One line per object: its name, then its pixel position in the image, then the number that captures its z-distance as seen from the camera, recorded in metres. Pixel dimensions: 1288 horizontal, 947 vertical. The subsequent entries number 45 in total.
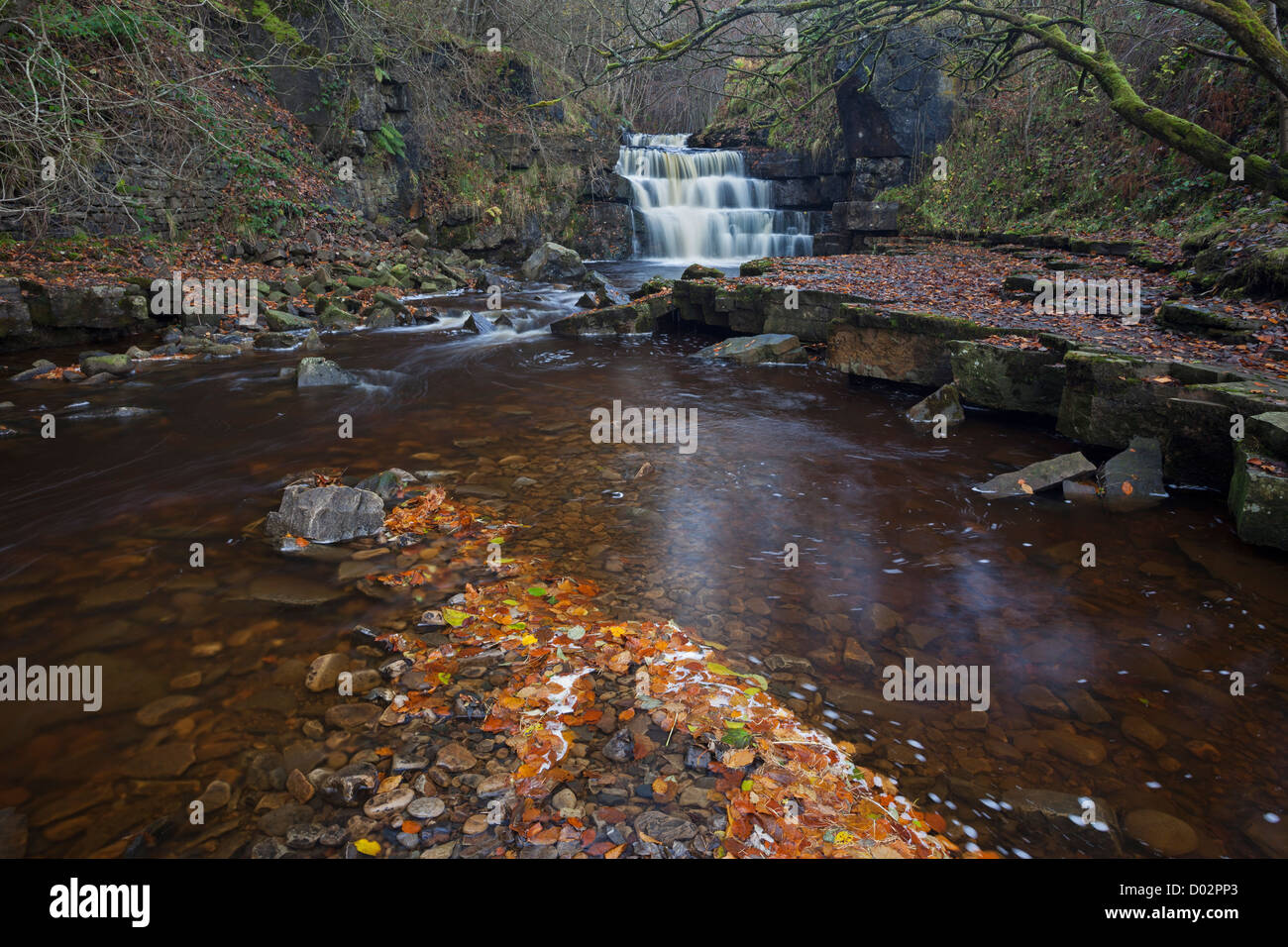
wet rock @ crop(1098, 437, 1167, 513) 5.25
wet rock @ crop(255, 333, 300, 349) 10.67
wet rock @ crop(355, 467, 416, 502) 5.22
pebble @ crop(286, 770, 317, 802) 2.56
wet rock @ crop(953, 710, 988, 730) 3.04
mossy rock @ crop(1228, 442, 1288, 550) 4.36
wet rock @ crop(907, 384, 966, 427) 7.21
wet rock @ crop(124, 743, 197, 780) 2.69
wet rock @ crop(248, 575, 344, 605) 3.88
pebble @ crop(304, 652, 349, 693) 3.17
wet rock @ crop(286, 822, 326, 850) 2.36
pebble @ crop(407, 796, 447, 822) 2.45
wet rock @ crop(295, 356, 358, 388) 8.75
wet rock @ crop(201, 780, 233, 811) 2.54
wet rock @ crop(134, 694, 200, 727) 2.97
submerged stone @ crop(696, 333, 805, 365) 10.00
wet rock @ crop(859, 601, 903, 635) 3.78
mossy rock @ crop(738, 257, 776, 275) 12.47
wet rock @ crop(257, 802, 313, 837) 2.43
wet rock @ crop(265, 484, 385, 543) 4.55
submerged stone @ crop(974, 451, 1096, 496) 5.46
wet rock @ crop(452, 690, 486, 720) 2.97
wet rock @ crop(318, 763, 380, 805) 2.54
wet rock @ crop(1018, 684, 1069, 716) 3.14
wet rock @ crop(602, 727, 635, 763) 2.74
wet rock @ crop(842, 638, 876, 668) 3.47
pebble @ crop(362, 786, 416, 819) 2.47
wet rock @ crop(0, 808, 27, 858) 2.36
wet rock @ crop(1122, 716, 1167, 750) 2.95
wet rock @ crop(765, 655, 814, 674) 3.40
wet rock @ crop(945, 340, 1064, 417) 6.82
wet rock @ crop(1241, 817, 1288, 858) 2.45
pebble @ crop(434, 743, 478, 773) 2.68
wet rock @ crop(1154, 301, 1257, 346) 6.46
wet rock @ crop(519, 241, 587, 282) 17.45
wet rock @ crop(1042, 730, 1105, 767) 2.86
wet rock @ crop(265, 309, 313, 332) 11.62
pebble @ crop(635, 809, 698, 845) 2.36
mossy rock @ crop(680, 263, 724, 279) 12.49
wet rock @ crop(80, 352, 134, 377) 8.77
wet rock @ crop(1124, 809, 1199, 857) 2.48
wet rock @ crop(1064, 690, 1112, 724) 3.09
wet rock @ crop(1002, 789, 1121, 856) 2.49
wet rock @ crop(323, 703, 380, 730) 2.93
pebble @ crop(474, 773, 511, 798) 2.54
